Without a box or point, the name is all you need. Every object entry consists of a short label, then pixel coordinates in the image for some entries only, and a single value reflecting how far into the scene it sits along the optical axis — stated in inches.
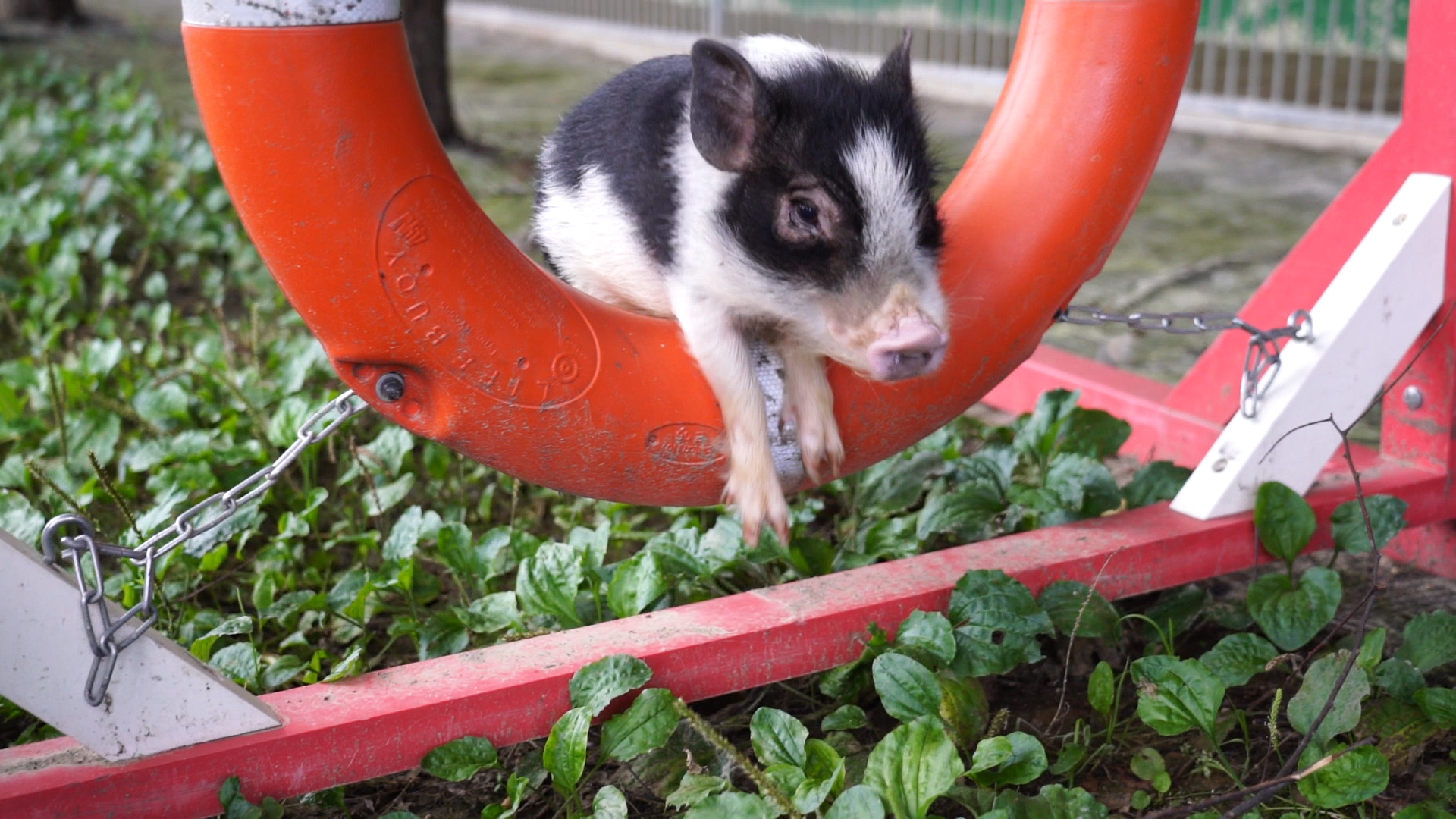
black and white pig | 68.4
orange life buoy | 61.4
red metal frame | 66.6
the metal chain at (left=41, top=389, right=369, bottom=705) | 63.2
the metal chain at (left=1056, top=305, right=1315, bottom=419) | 85.7
